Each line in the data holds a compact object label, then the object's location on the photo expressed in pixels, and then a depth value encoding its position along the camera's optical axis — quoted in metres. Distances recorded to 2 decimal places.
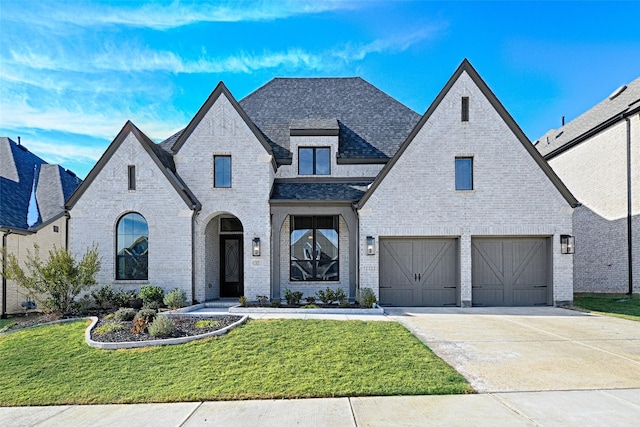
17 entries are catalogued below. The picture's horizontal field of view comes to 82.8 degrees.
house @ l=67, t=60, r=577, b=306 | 13.44
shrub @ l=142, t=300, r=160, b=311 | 12.30
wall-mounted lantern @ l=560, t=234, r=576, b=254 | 13.24
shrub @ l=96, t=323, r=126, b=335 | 8.98
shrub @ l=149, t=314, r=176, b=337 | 8.40
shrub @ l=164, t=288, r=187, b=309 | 12.48
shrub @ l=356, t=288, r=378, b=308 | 12.45
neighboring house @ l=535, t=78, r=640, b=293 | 16.28
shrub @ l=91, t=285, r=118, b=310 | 12.80
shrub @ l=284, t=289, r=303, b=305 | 12.93
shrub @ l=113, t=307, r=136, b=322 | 10.26
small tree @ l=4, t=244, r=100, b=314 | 11.34
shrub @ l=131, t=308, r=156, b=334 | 8.88
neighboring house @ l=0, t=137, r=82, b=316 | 14.20
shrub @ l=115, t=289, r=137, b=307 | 12.70
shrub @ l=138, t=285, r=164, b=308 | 12.70
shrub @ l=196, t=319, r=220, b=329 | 9.25
